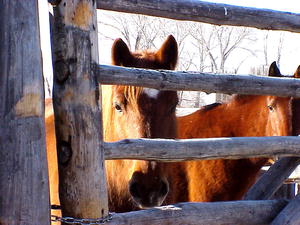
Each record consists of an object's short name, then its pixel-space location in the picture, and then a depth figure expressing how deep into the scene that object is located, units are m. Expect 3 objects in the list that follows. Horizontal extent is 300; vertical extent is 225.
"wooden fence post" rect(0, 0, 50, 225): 4.67
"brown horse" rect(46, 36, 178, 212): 5.49
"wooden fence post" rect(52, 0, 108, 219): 4.81
